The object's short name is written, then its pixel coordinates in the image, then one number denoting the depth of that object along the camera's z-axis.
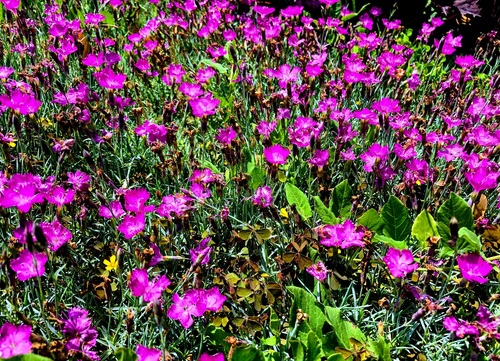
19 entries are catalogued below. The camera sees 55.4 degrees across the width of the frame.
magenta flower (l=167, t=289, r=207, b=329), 0.33
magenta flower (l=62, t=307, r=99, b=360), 0.30
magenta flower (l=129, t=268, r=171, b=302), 0.33
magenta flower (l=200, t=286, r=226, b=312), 0.34
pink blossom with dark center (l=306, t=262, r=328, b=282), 0.36
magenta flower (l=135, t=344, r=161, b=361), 0.29
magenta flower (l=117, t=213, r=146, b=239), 0.37
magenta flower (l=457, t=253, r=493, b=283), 0.34
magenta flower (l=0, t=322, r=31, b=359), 0.28
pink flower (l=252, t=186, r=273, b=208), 0.40
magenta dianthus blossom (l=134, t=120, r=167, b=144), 0.45
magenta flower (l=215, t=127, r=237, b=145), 0.45
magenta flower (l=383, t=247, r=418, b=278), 0.35
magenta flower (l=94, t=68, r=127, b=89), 0.50
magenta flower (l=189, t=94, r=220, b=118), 0.49
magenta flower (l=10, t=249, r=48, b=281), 0.34
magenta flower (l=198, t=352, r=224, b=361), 0.30
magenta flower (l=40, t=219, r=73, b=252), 0.36
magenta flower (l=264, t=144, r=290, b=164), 0.42
